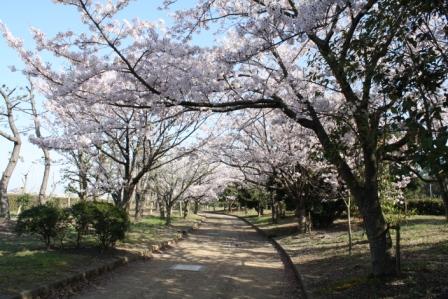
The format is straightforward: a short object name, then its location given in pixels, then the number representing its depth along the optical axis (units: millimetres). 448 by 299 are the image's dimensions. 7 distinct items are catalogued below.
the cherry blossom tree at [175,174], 33750
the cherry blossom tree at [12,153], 20359
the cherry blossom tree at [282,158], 18562
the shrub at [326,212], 21641
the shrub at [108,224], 11742
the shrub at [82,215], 11578
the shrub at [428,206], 25453
